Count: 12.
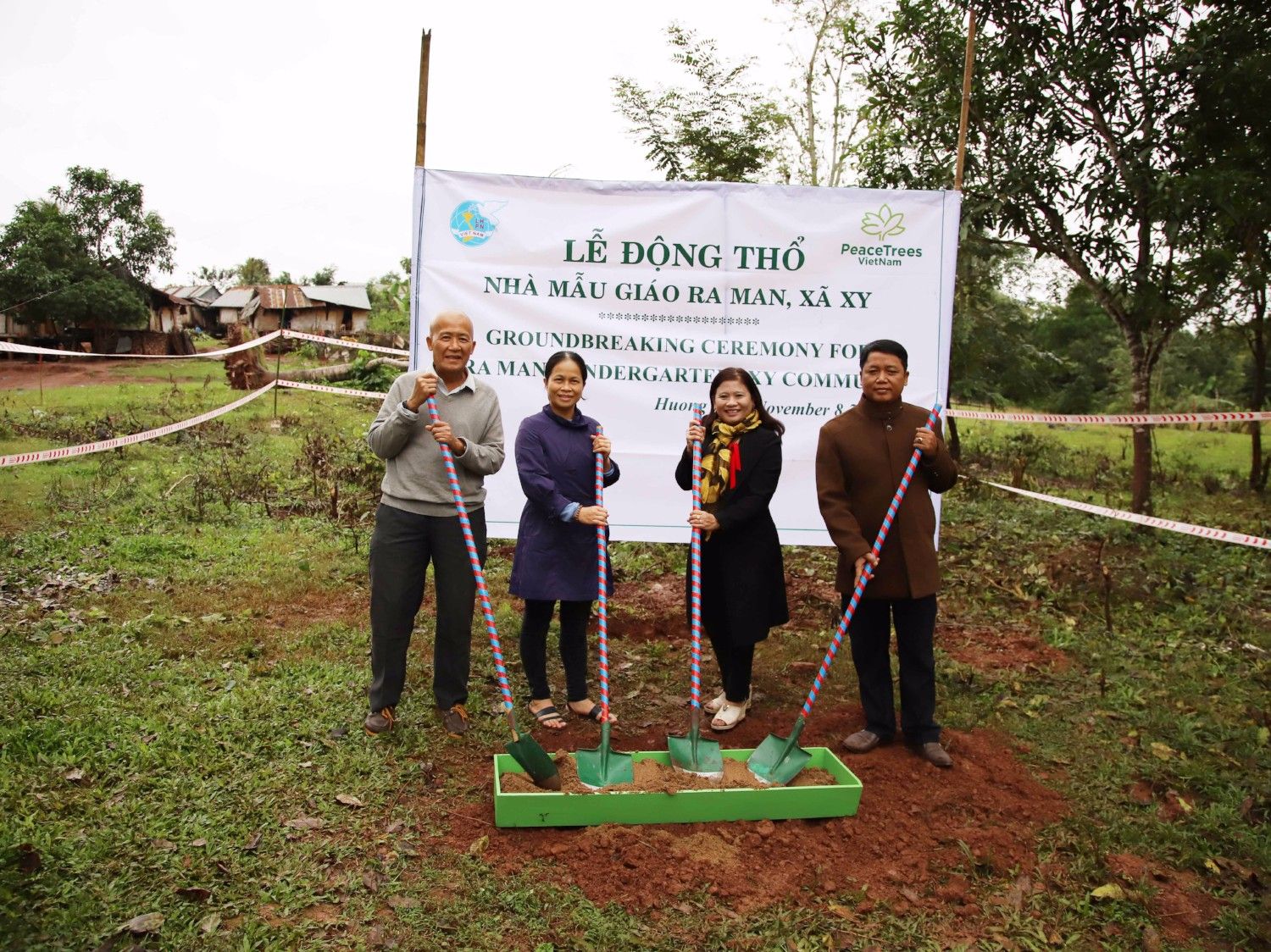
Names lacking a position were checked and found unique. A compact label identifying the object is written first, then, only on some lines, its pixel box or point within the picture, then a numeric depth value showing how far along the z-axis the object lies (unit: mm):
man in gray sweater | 3969
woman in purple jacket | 4133
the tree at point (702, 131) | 11641
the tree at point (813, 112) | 18484
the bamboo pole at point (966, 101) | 5434
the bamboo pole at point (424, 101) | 5070
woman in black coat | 4176
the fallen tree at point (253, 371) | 14805
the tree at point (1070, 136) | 7254
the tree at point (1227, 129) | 6531
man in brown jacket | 3984
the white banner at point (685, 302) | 5176
